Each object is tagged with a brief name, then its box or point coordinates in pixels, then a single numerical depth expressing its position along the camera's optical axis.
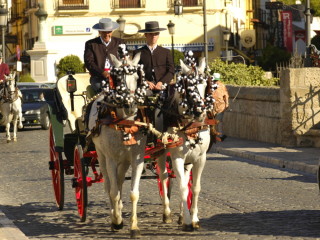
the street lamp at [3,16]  47.81
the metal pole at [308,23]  33.81
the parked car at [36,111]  37.19
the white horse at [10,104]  31.86
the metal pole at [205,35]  46.17
